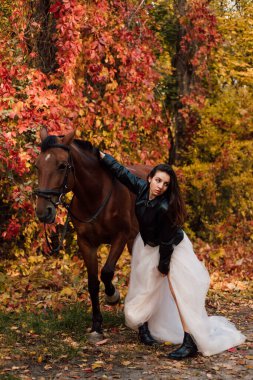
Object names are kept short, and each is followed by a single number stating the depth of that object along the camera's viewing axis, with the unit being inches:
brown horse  199.8
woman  195.3
